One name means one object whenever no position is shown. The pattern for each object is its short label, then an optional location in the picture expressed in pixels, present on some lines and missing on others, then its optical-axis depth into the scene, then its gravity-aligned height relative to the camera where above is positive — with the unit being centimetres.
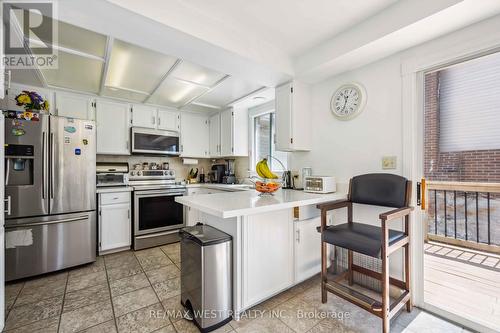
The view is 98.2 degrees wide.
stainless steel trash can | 152 -82
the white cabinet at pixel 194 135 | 403 +59
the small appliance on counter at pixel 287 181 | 286 -21
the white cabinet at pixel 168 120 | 377 +82
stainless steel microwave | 346 +42
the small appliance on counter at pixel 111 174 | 315 -12
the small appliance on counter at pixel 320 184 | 220 -20
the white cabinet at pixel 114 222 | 293 -77
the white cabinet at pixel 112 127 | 324 +61
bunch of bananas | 227 -5
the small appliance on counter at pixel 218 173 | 421 -14
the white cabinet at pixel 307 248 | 203 -81
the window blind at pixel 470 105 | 169 +50
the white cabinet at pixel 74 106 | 296 +86
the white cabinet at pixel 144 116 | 352 +84
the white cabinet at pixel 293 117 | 255 +58
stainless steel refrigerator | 223 -31
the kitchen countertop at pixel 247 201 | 142 -29
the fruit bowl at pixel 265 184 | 213 -18
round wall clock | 220 +69
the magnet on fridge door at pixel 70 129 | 251 +44
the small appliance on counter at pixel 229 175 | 401 -18
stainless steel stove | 316 -67
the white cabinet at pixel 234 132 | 379 +60
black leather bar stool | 147 -53
